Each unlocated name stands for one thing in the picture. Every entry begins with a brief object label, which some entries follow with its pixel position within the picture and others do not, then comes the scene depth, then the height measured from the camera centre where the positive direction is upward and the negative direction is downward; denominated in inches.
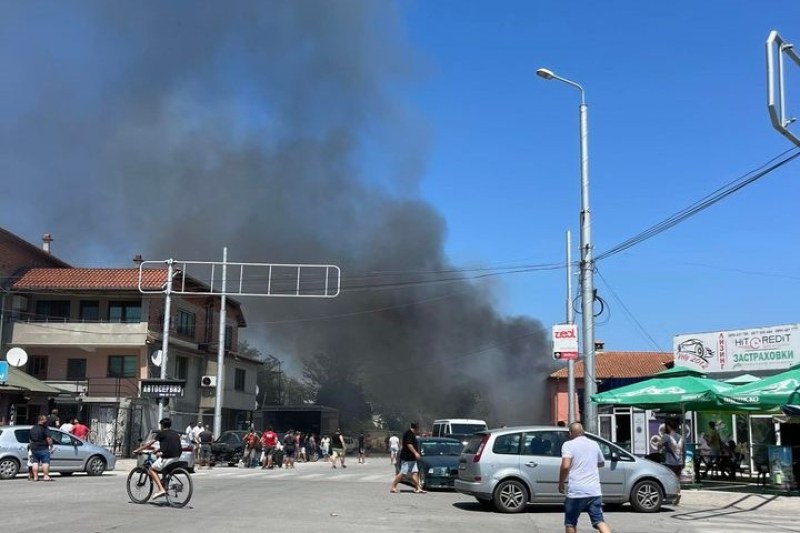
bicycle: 478.0 -59.1
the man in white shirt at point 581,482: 324.2 -36.4
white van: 999.0 -42.7
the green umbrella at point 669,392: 621.9 +5.1
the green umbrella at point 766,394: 552.7 +4.5
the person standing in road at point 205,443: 1049.5 -72.7
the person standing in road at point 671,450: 622.8 -42.2
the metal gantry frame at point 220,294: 981.2 +127.4
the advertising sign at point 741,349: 839.7 +59.2
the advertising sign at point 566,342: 652.7 +46.7
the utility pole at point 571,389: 698.2 +7.0
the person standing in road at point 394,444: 1246.5 -83.3
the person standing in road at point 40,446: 661.9 -51.1
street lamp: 623.3 +84.4
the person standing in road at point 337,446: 1171.5 -87.2
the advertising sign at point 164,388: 912.3 +1.9
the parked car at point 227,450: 1107.9 -86.4
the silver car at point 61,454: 716.0 -65.2
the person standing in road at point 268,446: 1071.0 -77.0
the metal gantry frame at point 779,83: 318.0 +134.0
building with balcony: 1428.4 +112.2
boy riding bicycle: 479.2 -38.7
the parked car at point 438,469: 642.2 -63.1
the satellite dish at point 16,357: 1190.9 +46.7
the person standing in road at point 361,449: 1401.3 -103.9
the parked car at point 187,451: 866.8 -70.3
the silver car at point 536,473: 480.4 -49.2
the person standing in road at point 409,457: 600.7 -50.3
